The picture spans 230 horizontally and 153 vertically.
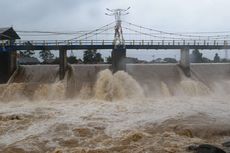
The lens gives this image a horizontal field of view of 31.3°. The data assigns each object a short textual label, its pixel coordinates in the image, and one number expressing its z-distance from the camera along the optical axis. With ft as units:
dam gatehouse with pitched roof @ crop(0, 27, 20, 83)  111.24
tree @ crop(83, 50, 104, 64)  185.63
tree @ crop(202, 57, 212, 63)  184.65
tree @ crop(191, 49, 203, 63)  176.55
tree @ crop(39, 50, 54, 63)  228.02
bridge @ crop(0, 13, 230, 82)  112.85
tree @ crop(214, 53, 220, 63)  180.38
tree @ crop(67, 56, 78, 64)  172.20
